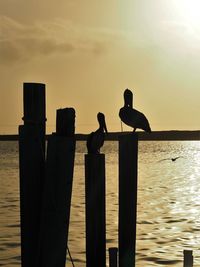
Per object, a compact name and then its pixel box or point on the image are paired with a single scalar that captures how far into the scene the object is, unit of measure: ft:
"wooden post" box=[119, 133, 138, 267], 30.13
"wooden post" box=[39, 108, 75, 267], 25.99
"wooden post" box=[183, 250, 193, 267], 36.13
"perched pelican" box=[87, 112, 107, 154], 30.75
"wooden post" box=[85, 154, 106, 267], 29.21
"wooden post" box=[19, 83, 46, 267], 27.14
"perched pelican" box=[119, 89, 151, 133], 33.80
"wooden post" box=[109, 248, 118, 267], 35.86
